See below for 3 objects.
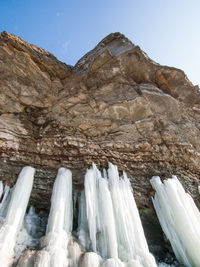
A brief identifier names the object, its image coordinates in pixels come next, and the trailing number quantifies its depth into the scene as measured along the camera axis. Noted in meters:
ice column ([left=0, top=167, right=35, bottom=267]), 3.60
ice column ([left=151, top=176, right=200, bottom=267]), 4.38
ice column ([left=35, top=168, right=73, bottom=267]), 3.42
